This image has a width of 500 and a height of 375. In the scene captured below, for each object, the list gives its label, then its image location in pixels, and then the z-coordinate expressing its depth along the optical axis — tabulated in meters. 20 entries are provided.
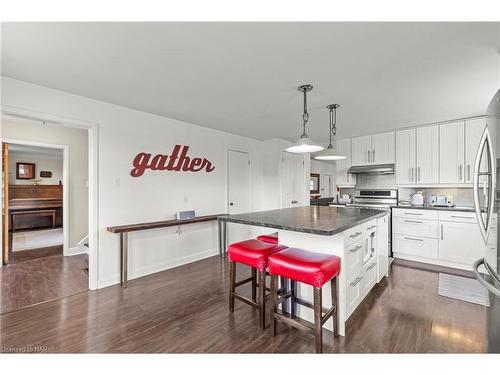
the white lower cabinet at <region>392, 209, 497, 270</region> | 3.46
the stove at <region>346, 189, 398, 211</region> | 4.42
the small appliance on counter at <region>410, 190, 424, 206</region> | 4.17
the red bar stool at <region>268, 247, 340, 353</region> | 1.68
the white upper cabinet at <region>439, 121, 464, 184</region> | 3.79
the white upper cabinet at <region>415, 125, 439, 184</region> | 4.02
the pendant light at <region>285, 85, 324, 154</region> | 2.46
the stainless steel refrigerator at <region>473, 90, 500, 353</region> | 1.42
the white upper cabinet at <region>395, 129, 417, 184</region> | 4.23
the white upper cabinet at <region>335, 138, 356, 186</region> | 5.01
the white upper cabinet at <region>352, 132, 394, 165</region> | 4.49
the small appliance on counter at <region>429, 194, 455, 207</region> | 3.98
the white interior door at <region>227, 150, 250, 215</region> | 4.68
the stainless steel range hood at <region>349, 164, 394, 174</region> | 4.44
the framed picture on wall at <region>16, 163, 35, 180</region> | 6.63
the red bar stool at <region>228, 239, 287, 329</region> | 2.06
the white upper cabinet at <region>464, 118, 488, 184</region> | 3.64
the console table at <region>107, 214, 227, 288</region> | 2.96
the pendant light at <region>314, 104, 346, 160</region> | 3.01
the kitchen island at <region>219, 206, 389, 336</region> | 1.94
